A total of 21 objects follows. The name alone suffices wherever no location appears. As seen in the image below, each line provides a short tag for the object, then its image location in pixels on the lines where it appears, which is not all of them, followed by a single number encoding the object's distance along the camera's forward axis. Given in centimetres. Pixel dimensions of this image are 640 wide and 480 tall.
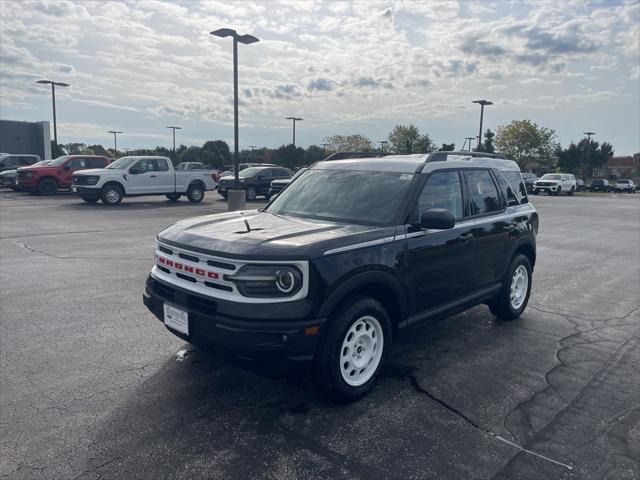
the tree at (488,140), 5657
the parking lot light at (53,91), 3488
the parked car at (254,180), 2311
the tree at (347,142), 7706
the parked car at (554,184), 3950
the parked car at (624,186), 5828
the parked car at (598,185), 5609
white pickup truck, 1856
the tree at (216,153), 7719
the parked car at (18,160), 2712
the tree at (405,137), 6140
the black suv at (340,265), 328
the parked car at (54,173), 2223
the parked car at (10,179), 2456
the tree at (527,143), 6650
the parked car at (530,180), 4209
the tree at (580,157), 7781
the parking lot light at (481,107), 3825
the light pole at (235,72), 1719
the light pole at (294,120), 5572
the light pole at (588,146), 7041
